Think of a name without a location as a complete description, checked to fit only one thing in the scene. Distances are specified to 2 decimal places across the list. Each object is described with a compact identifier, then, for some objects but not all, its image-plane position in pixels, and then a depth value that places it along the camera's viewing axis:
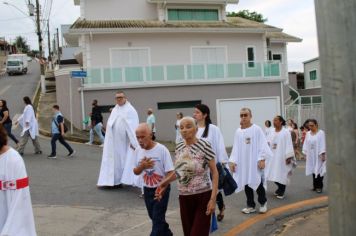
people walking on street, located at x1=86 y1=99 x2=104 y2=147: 19.69
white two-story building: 25.30
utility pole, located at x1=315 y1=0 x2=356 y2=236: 3.01
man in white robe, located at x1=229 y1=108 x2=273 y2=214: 7.96
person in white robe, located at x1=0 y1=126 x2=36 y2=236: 3.97
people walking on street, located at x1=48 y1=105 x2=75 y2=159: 14.74
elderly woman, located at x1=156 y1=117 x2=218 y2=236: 5.24
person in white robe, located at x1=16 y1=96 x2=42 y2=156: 14.73
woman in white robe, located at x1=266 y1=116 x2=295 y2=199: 9.73
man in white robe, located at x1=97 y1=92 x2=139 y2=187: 9.75
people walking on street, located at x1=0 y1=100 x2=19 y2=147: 14.91
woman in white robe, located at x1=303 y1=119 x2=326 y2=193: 10.38
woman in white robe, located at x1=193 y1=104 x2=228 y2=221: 7.04
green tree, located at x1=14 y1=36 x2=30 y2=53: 118.56
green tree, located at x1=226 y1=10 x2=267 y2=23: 50.34
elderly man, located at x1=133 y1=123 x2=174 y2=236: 5.70
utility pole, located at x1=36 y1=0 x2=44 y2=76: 36.27
